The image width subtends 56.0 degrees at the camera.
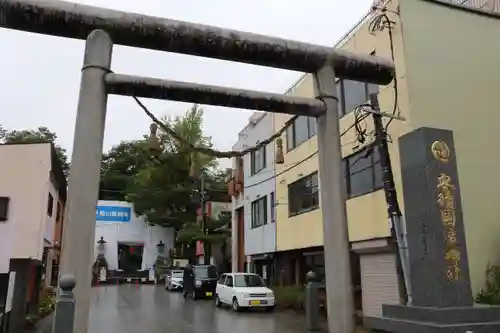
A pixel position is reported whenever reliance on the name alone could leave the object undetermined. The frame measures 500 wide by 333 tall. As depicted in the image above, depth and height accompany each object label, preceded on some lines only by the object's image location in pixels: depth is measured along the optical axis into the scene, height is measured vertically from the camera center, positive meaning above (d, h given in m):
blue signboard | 43.07 +5.95
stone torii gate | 6.99 +3.16
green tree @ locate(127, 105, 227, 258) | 47.06 +8.53
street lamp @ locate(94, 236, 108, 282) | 46.03 +1.60
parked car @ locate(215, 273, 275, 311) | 19.69 -0.56
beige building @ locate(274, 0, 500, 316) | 14.01 +5.16
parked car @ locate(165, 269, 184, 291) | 35.78 -0.04
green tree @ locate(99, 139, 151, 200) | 56.47 +13.43
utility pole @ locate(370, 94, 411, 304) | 10.36 +1.63
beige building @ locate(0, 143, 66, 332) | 16.39 +2.66
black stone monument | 6.75 +0.48
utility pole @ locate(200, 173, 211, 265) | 38.84 +3.96
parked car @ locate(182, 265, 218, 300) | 27.30 -0.09
